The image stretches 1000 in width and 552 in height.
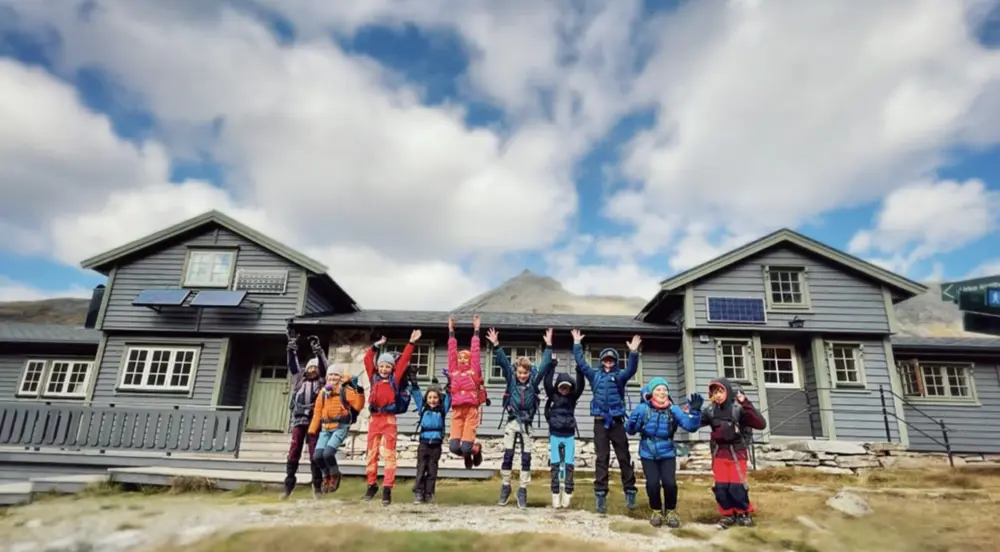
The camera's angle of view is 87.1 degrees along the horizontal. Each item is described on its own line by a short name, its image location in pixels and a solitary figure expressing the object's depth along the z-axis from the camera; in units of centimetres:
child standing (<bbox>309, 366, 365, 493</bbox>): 745
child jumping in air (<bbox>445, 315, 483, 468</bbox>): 700
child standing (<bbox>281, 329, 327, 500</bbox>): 782
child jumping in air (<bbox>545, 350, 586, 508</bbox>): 690
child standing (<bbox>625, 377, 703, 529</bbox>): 616
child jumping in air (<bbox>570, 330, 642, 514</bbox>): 679
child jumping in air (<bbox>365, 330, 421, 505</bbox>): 703
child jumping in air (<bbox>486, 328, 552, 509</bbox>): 689
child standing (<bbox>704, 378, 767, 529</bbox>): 601
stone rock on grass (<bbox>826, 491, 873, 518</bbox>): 690
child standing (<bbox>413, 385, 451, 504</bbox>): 705
